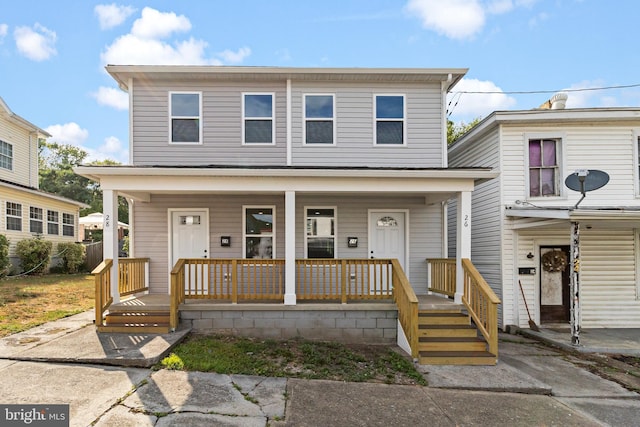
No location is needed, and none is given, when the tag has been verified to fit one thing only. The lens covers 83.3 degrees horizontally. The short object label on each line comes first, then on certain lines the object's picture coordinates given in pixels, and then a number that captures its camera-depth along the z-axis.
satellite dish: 6.63
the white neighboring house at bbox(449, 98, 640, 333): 8.23
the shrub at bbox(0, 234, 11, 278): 12.63
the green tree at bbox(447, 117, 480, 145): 23.73
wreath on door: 8.37
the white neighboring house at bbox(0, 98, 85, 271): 14.06
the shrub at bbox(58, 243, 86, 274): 15.97
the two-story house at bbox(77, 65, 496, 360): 8.30
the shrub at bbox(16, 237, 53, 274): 14.03
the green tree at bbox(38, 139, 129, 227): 35.94
